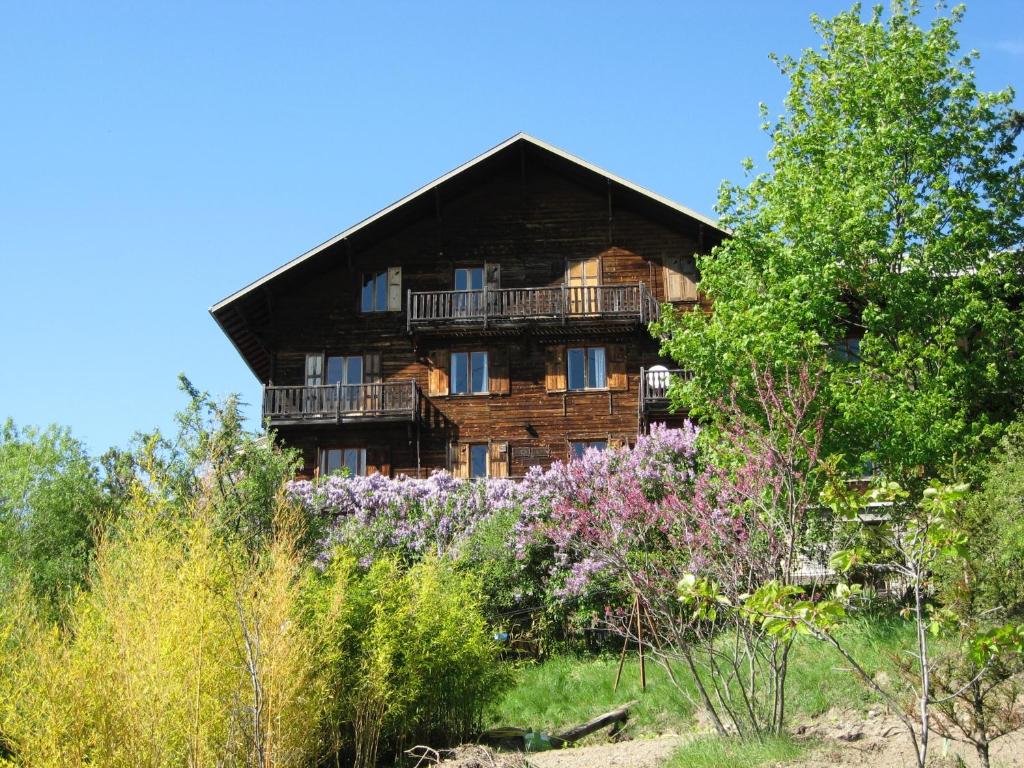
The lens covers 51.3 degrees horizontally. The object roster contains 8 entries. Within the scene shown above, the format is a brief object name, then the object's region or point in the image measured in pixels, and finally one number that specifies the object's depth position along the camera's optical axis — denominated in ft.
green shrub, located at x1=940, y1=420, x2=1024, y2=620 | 44.47
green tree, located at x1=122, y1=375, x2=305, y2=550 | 59.47
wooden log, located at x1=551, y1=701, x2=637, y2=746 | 47.80
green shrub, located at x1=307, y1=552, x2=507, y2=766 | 39.11
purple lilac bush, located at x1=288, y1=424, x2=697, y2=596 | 73.72
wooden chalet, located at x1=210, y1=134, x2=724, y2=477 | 95.04
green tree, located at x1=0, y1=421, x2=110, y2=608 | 68.59
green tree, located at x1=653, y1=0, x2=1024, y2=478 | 61.31
